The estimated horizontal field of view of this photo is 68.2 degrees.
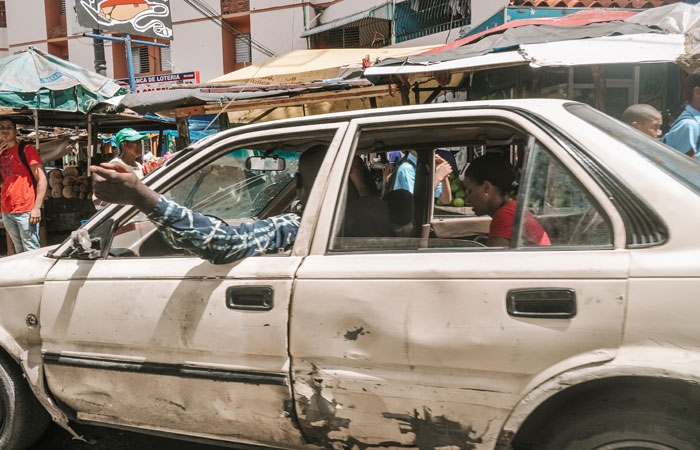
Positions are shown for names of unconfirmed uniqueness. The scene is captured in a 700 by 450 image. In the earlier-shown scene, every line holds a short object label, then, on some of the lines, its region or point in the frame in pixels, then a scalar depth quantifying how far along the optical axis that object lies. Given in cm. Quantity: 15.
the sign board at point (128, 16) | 1126
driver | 191
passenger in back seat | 243
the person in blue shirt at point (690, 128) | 387
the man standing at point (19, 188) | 577
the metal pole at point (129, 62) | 1329
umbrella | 662
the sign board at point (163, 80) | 1750
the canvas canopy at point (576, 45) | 434
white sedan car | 159
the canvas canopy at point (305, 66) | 820
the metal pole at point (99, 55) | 1254
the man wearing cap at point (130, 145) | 600
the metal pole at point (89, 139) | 834
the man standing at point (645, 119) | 379
